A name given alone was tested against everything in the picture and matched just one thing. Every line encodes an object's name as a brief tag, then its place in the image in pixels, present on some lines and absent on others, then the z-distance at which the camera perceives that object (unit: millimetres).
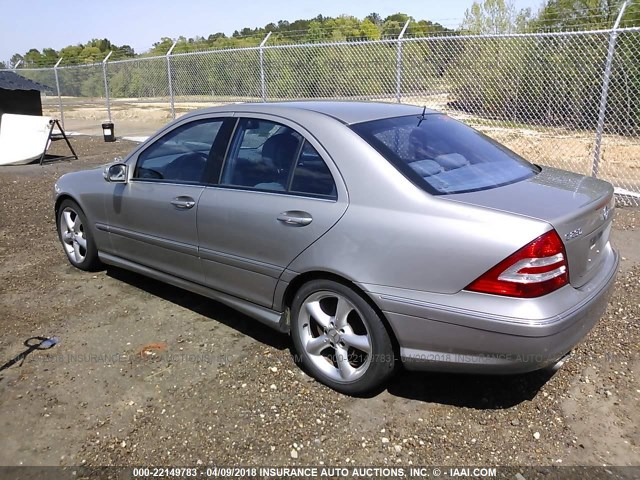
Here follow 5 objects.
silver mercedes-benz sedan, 2541
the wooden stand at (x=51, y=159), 11750
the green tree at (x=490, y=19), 15508
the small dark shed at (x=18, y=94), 13953
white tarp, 11891
